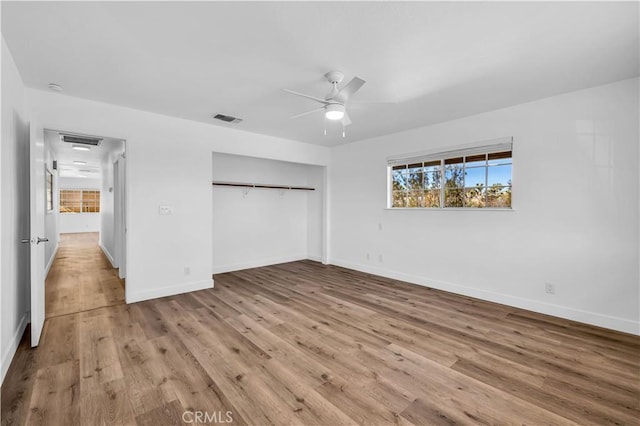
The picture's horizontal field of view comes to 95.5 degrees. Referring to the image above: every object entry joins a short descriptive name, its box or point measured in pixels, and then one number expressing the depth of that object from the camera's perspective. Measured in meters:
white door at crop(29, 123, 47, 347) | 2.58
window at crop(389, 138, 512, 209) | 3.90
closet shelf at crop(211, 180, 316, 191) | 5.27
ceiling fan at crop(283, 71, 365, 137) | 2.73
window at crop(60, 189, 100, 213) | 12.41
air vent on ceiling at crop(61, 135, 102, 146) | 4.97
